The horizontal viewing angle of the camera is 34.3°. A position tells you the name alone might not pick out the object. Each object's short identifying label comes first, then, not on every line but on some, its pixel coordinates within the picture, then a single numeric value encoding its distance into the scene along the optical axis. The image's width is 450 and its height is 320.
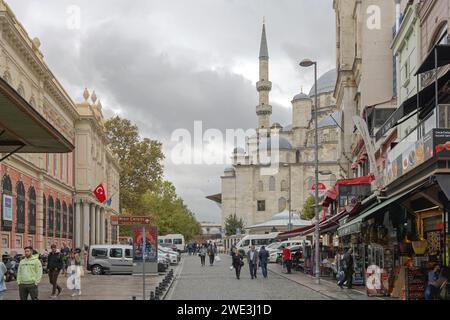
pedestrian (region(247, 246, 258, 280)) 36.59
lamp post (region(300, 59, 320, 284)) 32.39
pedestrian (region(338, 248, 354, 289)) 28.23
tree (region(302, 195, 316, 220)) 104.31
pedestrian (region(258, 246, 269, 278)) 37.31
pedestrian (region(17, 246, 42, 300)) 17.39
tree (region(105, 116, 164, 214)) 74.44
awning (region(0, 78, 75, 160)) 13.53
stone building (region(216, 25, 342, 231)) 134.75
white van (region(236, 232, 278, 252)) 76.38
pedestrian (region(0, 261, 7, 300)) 16.44
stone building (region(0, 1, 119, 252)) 34.34
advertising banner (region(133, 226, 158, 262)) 22.33
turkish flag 51.71
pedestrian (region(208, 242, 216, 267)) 53.78
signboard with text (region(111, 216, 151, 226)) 23.33
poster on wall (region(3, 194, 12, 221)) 33.39
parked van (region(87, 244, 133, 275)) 40.28
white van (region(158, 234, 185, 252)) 91.01
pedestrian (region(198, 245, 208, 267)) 52.66
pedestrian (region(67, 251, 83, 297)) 25.61
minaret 138.38
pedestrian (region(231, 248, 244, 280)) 36.06
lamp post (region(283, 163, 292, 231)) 63.25
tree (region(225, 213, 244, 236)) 128.75
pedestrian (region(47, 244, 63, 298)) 24.72
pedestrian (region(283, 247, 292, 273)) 42.03
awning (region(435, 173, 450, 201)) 16.05
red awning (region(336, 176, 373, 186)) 34.85
